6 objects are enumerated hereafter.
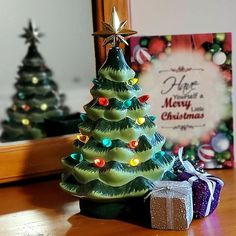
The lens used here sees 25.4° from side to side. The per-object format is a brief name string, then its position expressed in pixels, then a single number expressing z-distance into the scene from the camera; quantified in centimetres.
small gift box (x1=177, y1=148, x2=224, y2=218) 70
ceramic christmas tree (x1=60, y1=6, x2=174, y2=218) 71
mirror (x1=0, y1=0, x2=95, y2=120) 89
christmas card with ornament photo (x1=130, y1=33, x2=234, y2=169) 92
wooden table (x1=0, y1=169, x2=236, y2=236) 69
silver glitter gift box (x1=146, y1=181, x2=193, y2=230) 66
